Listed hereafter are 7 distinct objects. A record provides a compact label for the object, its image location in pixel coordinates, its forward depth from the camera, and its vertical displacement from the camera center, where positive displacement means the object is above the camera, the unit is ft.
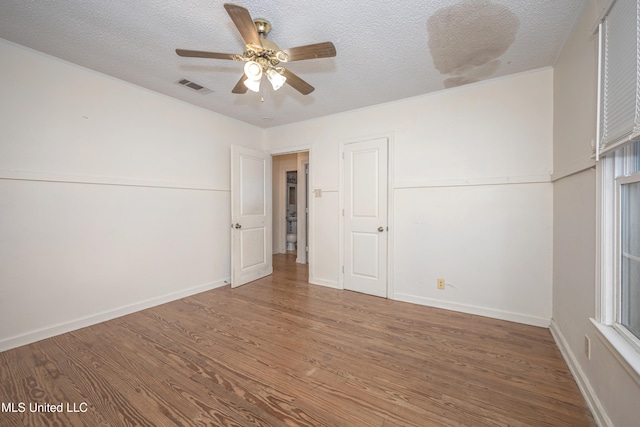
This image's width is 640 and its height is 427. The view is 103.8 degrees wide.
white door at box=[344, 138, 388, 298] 11.07 -0.22
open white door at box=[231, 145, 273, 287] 12.39 -0.16
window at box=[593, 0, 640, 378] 3.83 +0.56
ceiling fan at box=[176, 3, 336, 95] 5.19 +3.57
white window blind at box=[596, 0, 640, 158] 3.67 +2.21
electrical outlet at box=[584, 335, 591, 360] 5.15 -2.81
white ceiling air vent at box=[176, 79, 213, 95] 9.16 +4.80
